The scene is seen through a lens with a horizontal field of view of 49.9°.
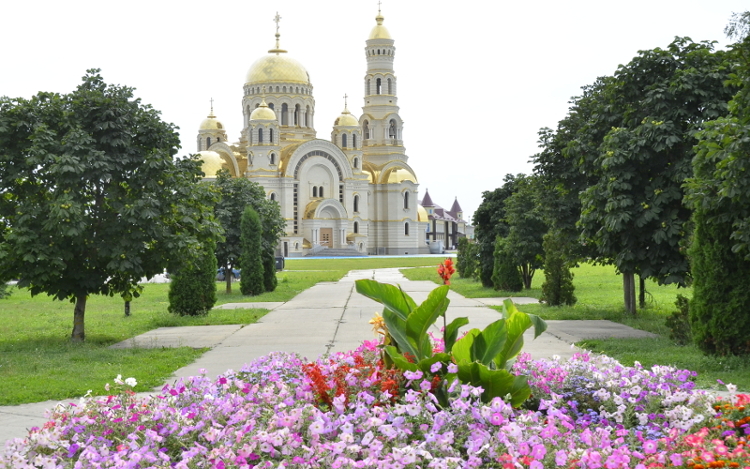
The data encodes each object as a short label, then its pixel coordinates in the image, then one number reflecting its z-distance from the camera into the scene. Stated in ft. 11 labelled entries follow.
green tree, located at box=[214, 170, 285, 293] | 86.69
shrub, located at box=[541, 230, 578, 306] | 56.65
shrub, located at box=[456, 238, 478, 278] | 114.73
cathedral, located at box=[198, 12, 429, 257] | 268.82
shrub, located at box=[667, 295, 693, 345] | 35.33
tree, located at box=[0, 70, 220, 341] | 36.47
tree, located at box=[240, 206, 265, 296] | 76.95
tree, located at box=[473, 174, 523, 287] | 88.02
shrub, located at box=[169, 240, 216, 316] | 52.90
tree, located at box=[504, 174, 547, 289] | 74.08
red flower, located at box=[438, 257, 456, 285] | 18.49
